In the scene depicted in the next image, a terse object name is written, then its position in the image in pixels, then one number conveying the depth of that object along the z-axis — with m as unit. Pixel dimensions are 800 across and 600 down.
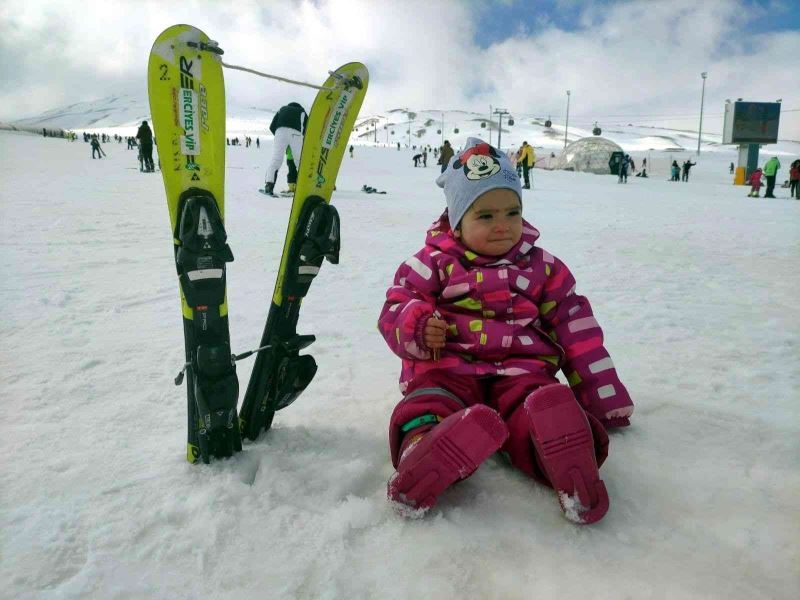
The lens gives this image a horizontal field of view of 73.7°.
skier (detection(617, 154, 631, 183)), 21.59
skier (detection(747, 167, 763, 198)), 16.33
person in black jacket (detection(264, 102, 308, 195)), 8.65
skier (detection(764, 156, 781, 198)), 15.30
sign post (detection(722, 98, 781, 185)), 28.83
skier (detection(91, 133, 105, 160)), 22.37
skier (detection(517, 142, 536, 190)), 14.62
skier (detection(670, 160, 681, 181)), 27.56
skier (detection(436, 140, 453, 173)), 15.16
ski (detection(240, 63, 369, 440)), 1.73
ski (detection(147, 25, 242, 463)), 1.50
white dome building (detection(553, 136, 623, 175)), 32.38
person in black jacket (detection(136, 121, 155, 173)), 13.71
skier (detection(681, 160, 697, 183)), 27.88
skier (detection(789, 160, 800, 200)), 15.18
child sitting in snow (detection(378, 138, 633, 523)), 1.61
